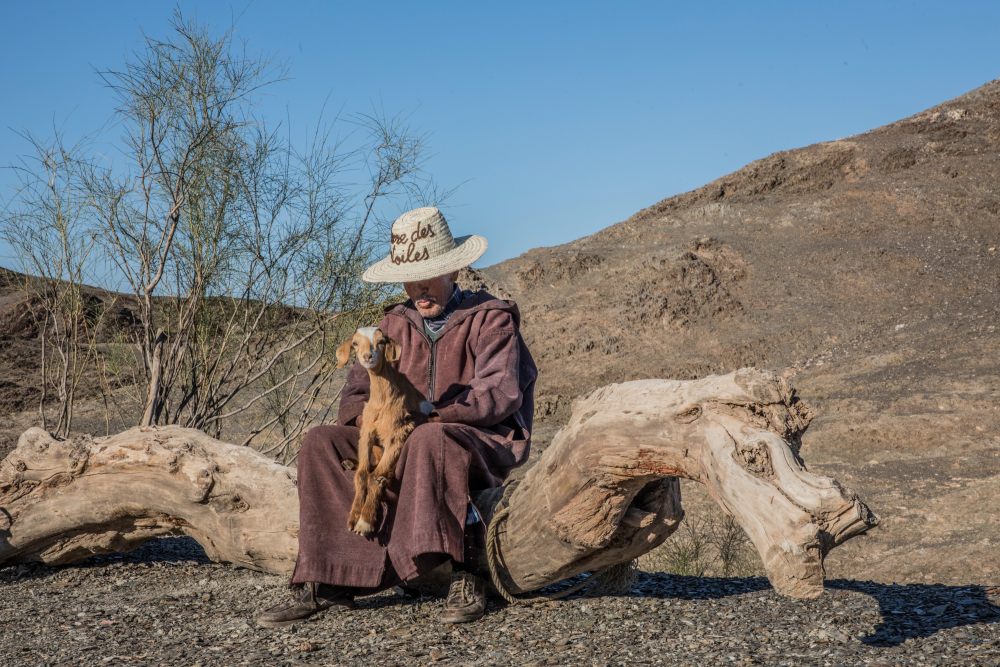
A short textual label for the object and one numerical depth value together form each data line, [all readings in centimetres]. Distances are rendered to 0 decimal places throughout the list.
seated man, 425
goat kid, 426
